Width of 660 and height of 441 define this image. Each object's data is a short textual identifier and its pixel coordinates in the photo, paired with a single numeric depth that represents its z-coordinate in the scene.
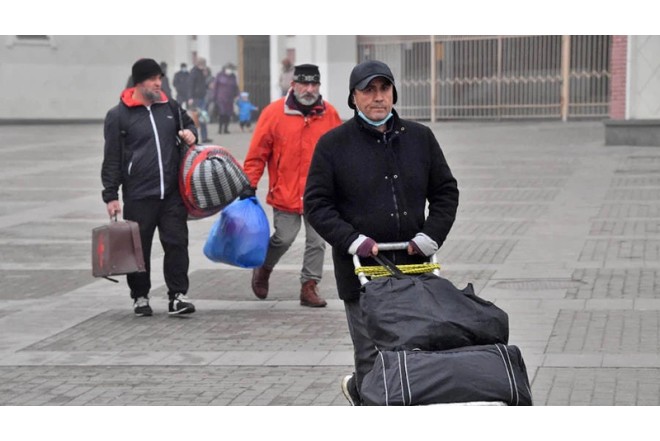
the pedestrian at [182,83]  32.53
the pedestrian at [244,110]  34.00
